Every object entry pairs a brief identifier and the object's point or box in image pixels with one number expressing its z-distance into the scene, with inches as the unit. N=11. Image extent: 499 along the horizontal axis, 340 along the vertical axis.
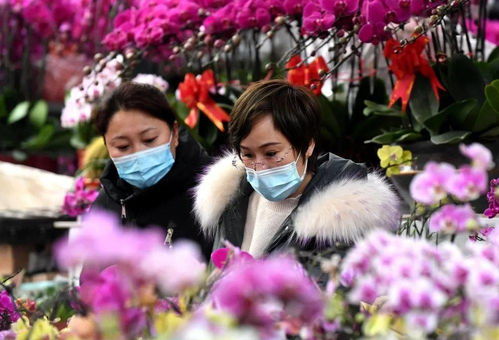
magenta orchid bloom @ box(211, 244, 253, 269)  237.7
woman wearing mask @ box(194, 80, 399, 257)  258.9
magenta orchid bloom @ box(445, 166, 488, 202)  229.8
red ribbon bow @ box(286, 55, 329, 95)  296.5
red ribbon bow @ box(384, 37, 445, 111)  288.8
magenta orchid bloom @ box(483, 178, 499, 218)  263.8
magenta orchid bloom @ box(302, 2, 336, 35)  282.6
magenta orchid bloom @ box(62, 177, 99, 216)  323.4
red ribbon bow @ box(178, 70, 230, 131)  309.8
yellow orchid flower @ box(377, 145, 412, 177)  281.0
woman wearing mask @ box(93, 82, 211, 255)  282.5
